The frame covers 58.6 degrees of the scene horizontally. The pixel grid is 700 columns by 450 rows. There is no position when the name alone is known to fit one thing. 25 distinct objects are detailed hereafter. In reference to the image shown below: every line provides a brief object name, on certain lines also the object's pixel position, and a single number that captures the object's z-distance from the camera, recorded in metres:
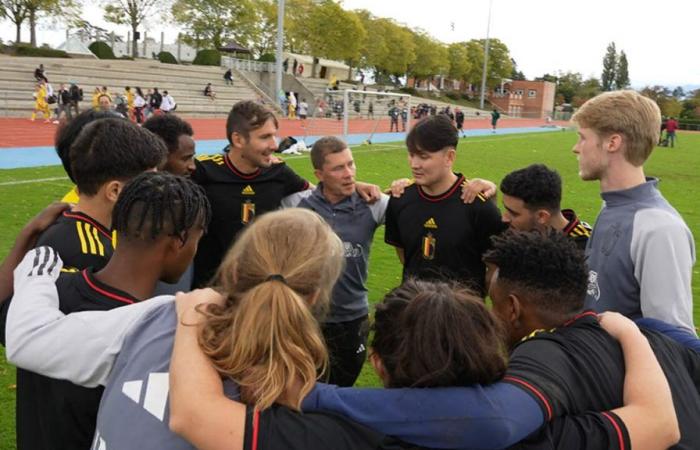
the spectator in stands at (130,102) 29.60
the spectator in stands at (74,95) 26.95
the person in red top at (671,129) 36.59
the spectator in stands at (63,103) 27.11
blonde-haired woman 1.63
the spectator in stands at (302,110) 38.53
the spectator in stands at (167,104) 31.32
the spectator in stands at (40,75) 28.83
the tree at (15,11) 48.12
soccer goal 33.50
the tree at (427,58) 84.19
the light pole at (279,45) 29.22
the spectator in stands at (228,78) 47.03
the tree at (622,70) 138.62
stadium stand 31.44
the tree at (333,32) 65.06
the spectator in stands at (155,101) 31.28
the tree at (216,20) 65.06
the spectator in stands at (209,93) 41.48
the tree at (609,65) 139.38
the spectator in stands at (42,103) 27.64
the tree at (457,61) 93.12
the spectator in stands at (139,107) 29.84
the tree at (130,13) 61.16
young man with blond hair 2.58
